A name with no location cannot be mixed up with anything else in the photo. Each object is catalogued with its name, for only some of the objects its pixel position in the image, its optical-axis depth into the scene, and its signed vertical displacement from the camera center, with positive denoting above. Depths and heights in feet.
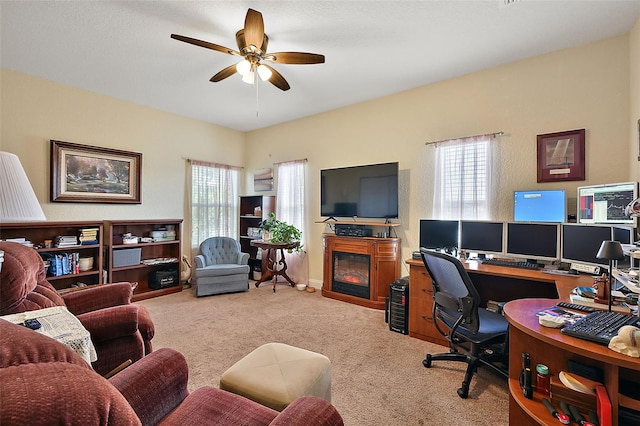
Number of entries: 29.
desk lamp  4.29 -0.57
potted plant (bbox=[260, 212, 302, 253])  14.96 -1.07
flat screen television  12.11 +0.98
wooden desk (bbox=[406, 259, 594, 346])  8.32 -2.45
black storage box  13.88 -3.38
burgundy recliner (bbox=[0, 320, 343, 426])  1.62 -1.17
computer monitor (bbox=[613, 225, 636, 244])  6.14 -0.44
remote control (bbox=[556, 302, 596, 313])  4.91 -1.66
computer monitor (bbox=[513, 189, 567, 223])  8.33 +0.24
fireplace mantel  11.91 -2.18
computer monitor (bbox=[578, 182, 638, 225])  6.69 +0.32
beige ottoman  4.29 -2.71
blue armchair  13.43 -2.80
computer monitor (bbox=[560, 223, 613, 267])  6.92 -0.71
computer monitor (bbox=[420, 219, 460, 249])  9.88 -0.74
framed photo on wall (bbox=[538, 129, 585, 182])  8.69 +1.83
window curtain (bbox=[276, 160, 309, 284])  15.69 +0.45
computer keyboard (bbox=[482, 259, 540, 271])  8.23 -1.51
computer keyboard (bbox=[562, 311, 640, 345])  3.84 -1.64
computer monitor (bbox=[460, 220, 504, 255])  8.87 -0.76
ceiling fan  6.89 +4.33
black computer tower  9.57 -3.26
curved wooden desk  3.69 -2.28
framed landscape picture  11.57 +1.62
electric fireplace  12.55 -2.85
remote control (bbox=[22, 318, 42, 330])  4.14 -1.70
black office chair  6.22 -2.64
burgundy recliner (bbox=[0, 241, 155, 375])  5.40 -2.20
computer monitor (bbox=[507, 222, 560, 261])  7.89 -0.78
